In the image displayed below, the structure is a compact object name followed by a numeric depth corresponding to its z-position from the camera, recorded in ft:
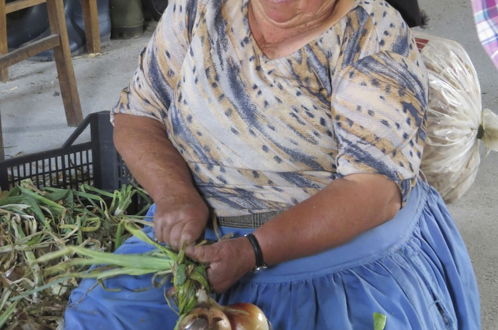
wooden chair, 10.73
